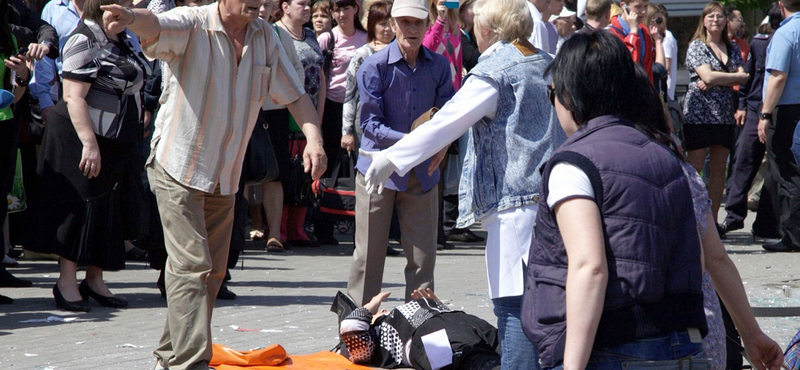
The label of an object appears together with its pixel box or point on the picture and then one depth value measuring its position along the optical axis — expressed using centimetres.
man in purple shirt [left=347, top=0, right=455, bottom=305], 1264
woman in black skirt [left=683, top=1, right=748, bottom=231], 2227
